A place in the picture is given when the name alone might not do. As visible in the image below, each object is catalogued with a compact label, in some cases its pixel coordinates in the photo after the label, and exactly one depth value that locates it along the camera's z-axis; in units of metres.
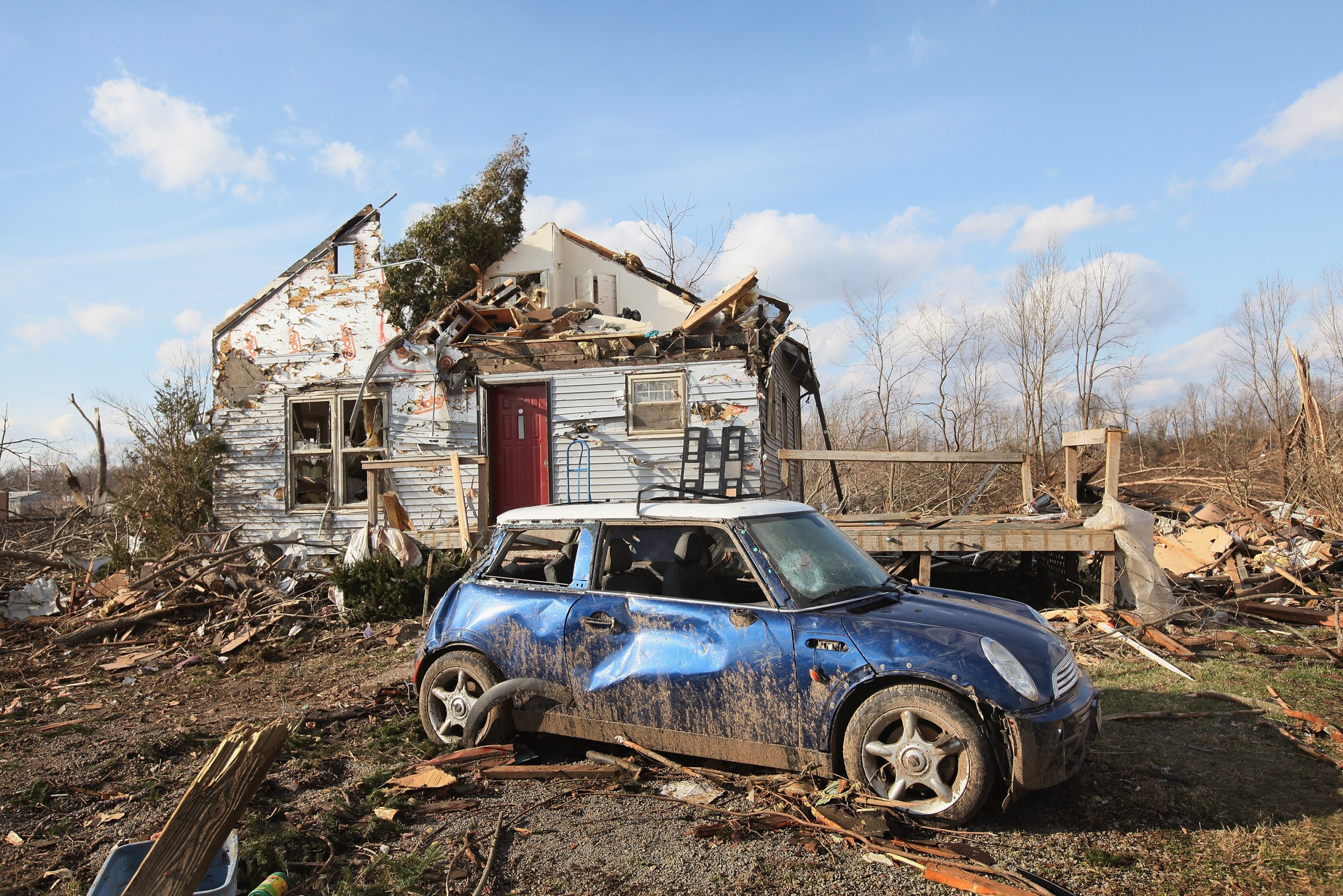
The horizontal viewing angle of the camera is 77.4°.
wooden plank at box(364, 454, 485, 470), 12.00
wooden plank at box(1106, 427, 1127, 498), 8.87
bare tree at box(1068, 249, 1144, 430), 24.36
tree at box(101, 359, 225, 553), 13.31
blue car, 3.78
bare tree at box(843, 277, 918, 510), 24.19
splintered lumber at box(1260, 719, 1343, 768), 4.64
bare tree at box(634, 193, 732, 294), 25.83
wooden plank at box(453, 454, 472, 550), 10.89
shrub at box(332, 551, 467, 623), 9.80
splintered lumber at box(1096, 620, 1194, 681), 6.77
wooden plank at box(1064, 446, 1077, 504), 10.16
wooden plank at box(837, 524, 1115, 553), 8.67
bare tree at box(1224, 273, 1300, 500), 21.72
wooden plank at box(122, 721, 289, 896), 2.86
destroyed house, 12.23
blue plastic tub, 2.94
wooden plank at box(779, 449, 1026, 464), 10.17
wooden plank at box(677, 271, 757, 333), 11.96
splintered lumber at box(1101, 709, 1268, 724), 5.46
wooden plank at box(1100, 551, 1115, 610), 8.59
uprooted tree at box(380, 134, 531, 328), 15.05
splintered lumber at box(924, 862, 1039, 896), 3.17
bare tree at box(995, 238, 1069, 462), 24.36
